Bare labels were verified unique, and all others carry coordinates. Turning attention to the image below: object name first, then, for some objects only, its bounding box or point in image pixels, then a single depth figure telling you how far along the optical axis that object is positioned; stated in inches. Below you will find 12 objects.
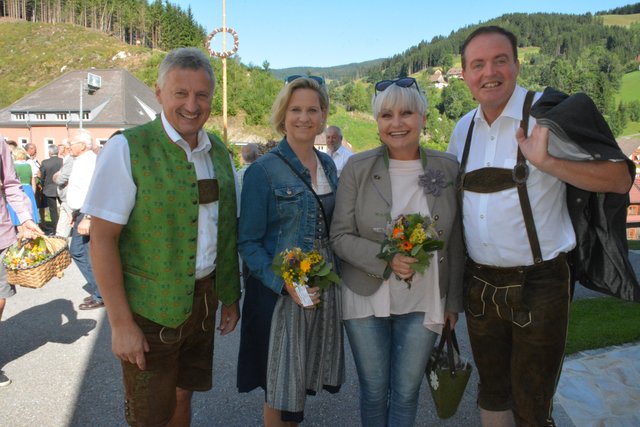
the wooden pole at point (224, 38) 969.7
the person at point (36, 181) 462.3
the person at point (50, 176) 418.3
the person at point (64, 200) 305.6
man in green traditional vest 82.4
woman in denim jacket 99.7
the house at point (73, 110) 1628.9
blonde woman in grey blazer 102.6
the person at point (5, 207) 148.5
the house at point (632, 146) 2247.2
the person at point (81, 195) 228.5
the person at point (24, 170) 377.3
